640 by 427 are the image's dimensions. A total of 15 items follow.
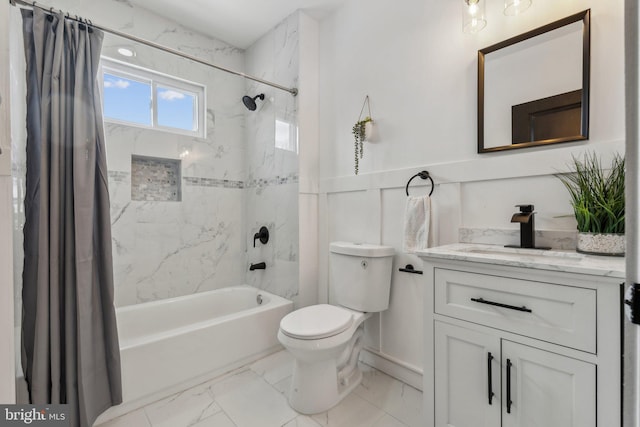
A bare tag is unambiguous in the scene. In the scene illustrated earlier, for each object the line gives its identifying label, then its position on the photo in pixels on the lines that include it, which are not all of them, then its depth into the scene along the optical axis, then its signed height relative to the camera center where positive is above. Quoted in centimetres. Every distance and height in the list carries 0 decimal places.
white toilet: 151 -63
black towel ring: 169 +21
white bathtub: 160 -85
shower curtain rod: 134 +100
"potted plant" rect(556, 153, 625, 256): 105 +1
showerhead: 264 +101
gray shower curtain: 132 -10
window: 224 +95
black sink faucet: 127 -8
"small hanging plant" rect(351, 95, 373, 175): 200 +53
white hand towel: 164 -7
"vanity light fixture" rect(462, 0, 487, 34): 147 +100
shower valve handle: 262 -22
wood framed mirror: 124 +57
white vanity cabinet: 84 -44
